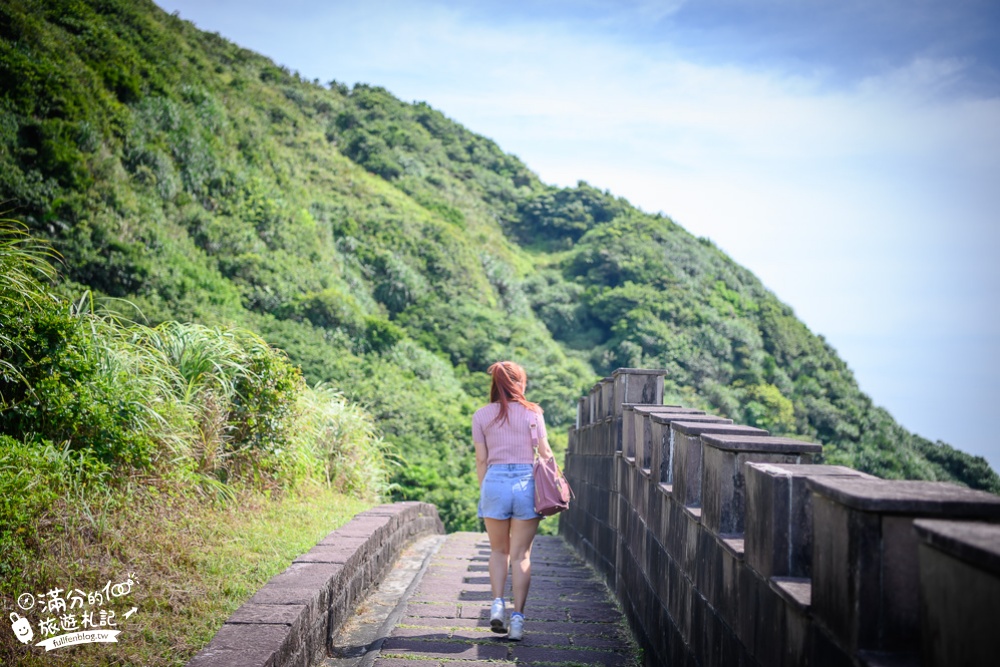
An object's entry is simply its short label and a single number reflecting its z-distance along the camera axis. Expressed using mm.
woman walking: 5125
